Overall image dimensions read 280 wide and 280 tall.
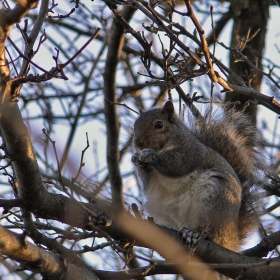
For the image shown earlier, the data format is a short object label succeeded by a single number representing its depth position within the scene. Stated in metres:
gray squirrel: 7.54
